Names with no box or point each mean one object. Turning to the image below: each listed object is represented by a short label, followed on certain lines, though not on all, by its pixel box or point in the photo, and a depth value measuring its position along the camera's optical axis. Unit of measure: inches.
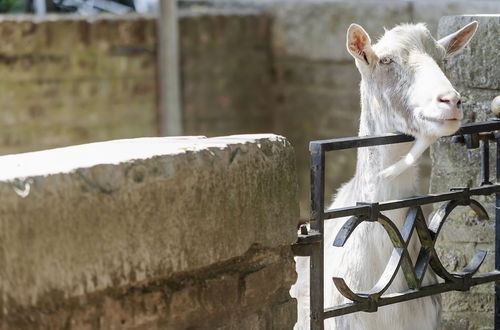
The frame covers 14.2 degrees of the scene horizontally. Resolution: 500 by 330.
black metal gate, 222.9
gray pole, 748.1
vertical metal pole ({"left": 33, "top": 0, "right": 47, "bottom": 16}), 856.0
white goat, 279.4
